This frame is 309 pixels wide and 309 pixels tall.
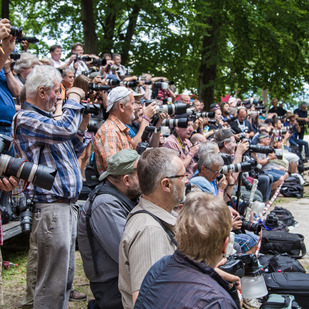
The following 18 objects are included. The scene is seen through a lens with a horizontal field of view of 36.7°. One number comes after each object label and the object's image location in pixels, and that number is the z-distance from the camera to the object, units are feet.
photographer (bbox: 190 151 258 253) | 15.72
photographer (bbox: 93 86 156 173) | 13.44
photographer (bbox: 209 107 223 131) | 30.94
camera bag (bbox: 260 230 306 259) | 18.74
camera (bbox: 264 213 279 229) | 21.13
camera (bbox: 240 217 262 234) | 16.06
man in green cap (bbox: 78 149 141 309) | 9.62
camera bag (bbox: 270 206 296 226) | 22.97
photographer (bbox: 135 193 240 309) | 5.74
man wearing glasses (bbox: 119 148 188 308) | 7.59
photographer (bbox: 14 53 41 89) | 17.12
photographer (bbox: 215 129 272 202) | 19.72
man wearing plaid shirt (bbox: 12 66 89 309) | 10.43
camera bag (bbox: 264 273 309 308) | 13.84
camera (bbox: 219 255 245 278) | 9.81
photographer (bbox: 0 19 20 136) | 14.33
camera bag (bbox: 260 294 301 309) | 11.93
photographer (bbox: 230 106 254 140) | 30.90
